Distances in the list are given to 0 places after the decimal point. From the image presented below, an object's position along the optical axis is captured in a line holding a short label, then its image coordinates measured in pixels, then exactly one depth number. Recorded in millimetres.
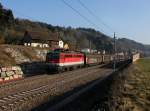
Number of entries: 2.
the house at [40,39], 99000
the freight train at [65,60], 45625
